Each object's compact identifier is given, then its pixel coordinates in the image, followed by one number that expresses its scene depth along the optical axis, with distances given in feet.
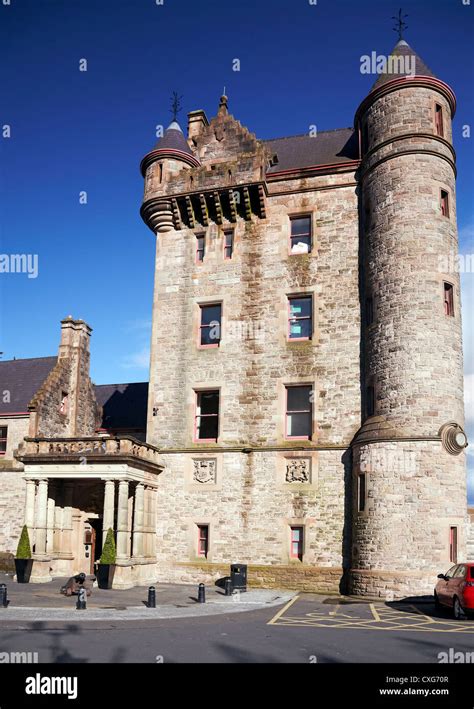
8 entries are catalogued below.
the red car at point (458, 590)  54.19
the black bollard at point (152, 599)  59.67
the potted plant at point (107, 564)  76.13
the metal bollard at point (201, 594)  66.03
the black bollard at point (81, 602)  58.03
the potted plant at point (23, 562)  81.46
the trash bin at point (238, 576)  76.38
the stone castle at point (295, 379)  76.64
